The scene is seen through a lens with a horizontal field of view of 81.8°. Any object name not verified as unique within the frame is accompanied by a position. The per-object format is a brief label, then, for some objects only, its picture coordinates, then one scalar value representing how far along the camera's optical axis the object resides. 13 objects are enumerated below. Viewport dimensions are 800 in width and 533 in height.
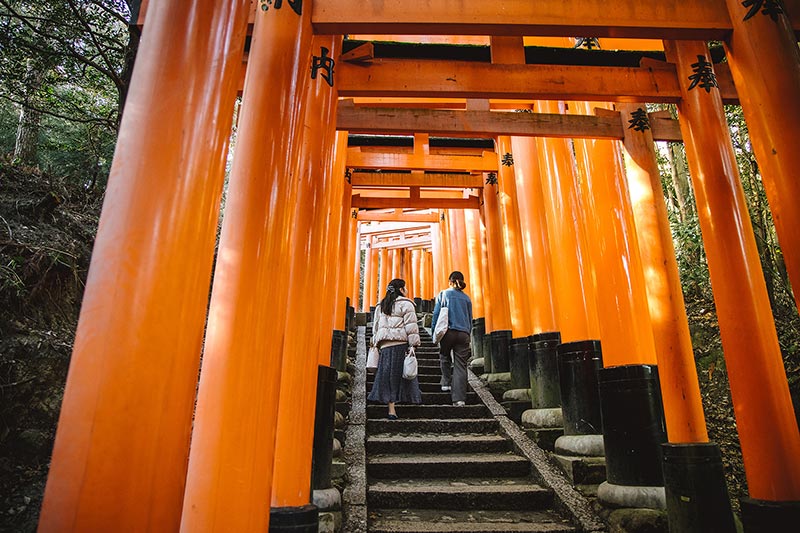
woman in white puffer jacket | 6.07
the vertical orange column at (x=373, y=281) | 19.77
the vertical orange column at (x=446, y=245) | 13.71
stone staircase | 4.07
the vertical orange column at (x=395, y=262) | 22.54
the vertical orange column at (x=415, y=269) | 23.70
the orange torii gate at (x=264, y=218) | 1.36
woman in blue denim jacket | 6.59
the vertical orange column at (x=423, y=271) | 23.36
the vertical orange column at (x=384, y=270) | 20.52
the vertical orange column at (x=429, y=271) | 23.53
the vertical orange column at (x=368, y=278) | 19.56
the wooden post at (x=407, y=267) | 23.50
